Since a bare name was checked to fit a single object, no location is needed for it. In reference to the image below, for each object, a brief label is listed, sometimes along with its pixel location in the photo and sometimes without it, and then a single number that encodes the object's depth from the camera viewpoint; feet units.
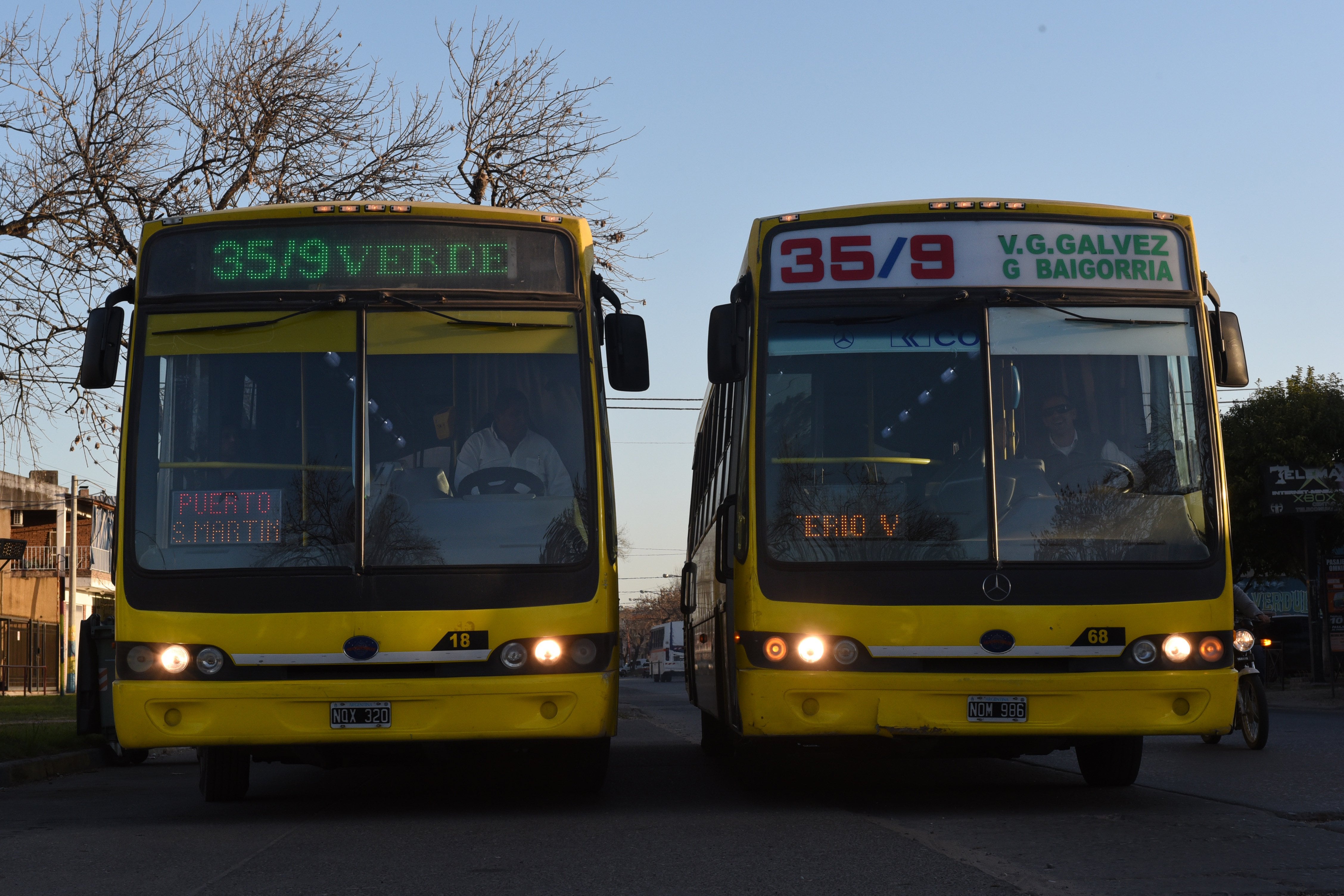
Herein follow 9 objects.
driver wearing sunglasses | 28.02
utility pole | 151.23
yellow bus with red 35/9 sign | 27.02
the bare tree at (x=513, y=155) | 74.13
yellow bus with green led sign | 26.99
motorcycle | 43.70
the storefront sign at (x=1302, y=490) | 106.42
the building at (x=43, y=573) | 164.76
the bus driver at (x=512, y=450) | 28.25
